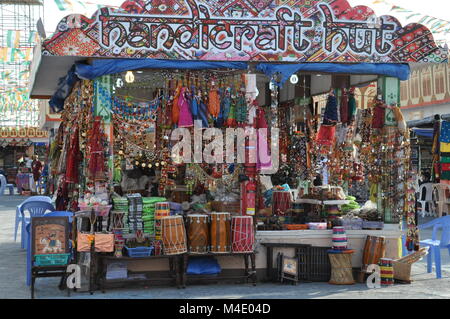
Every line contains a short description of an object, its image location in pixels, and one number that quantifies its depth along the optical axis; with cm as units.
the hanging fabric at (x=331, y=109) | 1130
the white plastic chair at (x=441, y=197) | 1752
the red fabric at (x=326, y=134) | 1228
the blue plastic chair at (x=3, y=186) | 2960
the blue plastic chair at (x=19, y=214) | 1131
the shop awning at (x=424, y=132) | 1777
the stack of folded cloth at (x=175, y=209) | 940
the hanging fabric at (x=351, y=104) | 1131
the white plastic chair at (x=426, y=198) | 1911
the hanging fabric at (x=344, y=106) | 1128
